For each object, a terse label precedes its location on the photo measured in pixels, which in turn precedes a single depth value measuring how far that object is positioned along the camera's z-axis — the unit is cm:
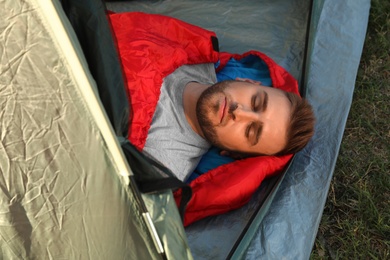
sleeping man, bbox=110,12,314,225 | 162
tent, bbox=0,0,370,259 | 107
